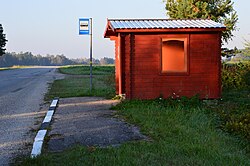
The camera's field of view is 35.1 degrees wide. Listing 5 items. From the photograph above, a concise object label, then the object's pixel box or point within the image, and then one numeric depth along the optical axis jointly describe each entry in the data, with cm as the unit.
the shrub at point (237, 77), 1831
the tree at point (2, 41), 7106
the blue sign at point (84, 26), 1698
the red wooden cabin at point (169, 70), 1275
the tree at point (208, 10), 2645
